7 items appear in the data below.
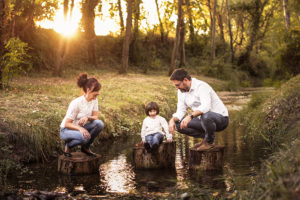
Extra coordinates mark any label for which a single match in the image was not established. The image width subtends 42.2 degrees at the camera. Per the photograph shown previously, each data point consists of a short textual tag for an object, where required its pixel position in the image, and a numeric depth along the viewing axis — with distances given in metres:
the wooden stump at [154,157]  7.52
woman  7.15
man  7.01
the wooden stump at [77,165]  7.09
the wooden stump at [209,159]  7.11
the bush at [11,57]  13.16
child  7.47
